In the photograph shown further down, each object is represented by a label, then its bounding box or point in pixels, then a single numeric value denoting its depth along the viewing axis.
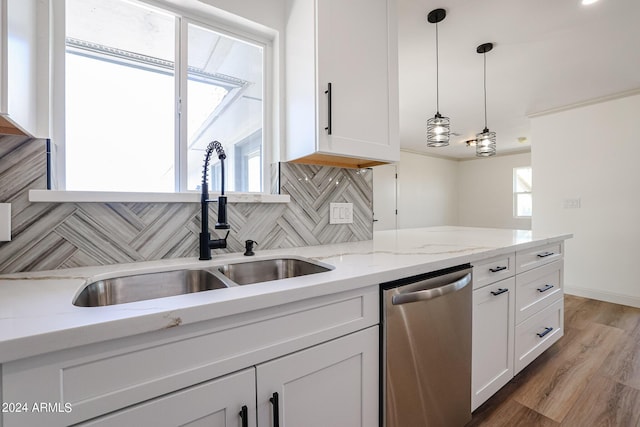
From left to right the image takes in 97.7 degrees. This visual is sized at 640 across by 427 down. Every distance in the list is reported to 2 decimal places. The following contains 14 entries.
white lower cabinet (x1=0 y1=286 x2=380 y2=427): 0.53
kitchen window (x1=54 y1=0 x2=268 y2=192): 1.19
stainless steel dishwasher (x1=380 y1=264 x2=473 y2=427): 1.00
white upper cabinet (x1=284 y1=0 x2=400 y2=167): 1.28
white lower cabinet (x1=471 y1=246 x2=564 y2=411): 1.38
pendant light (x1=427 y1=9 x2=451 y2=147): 2.23
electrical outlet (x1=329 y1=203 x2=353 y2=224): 1.68
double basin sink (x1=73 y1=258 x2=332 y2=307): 0.92
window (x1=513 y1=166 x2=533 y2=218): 6.33
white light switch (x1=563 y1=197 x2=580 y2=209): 3.48
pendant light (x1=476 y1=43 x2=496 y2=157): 2.64
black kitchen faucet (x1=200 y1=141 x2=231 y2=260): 1.19
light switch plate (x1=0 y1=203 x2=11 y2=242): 0.95
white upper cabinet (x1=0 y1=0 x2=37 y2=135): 0.73
